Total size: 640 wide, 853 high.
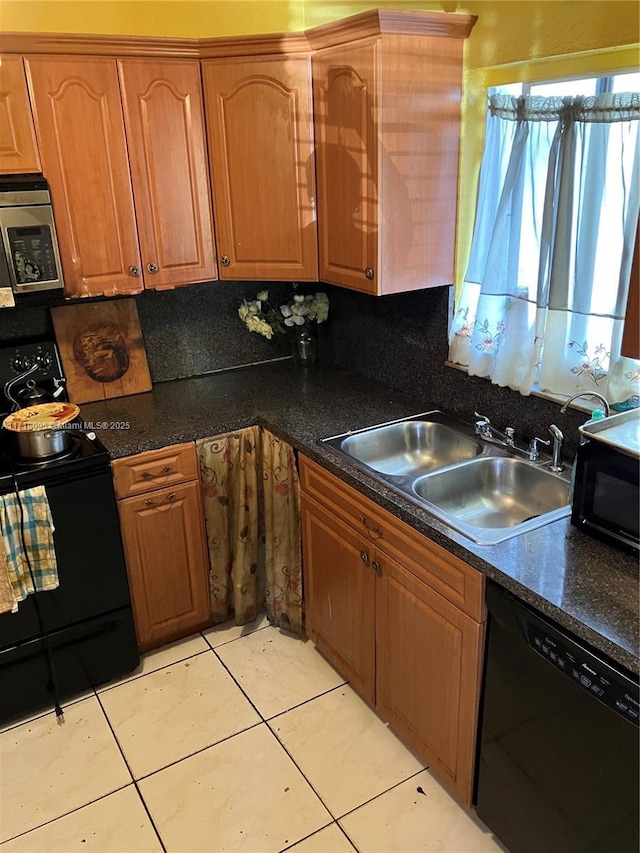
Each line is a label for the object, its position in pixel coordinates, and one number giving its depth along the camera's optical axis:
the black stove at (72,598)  2.16
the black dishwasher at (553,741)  1.37
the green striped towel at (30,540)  2.08
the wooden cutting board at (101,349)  2.63
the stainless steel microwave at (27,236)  2.13
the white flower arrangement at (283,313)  2.89
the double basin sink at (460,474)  1.98
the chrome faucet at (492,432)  2.19
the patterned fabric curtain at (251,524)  2.45
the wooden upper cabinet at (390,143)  2.04
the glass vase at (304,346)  3.04
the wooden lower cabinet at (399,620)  1.77
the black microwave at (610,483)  1.55
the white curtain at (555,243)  1.81
